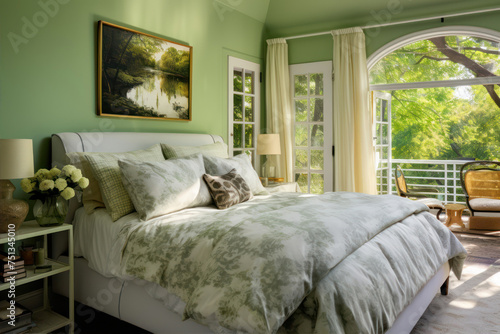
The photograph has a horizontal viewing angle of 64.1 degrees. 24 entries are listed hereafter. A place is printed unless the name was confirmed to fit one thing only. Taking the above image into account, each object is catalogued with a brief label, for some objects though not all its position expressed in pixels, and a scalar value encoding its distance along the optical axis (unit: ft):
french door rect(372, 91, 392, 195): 20.47
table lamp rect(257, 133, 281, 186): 16.01
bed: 5.43
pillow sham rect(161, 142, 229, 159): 11.25
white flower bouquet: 7.89
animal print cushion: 9.65
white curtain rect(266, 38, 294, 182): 17.80
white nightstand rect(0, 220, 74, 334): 7.57
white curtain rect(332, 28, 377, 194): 16.29
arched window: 16.96
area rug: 8.29
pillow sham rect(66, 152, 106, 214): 8.98
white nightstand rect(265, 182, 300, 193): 14.50
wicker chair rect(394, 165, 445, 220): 18.81
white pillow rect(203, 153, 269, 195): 10.64
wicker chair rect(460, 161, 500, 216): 16.52
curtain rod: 14.11
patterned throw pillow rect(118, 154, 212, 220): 8.41
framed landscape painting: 11.05
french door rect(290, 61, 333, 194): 17.28
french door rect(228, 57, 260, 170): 16.30
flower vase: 8.04
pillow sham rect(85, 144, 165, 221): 8.64
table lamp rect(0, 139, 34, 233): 6.98
